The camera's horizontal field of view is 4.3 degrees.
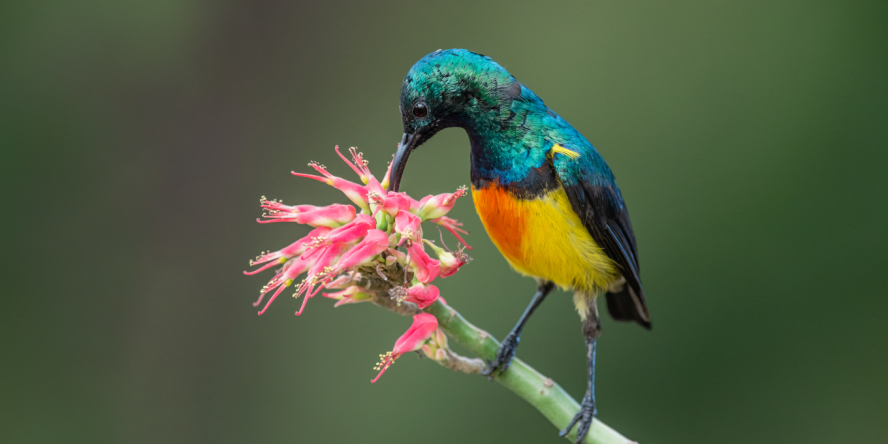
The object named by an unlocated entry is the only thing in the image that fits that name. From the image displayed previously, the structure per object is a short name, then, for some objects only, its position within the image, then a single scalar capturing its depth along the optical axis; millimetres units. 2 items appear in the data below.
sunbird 2717
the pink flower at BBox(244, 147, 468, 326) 2686
